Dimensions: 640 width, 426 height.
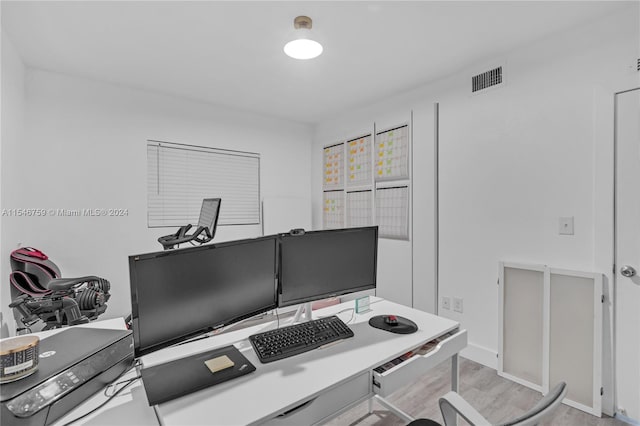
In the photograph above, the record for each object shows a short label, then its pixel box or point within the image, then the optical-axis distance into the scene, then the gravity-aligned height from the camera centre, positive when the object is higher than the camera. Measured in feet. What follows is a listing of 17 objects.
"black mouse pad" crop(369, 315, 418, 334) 5.14 -2.02
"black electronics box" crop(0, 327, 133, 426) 2.81 -1.74
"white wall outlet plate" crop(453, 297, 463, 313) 9.75 -3.09
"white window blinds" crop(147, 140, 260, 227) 11.66 +1.04
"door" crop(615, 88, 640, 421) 6.56 -1.00
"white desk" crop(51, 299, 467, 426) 3.18 -2.07
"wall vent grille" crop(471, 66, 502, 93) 8.84 +3.69
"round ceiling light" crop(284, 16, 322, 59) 6.98 +3.84
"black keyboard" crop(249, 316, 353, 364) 4.28 -1.95
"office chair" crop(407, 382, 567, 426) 2.50 -2.16
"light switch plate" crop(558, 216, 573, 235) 7.50 -0.50
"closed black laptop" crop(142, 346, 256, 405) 3.38 -1.98
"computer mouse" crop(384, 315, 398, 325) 5.37 -1.97
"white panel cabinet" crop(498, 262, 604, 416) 7.00 -3.07
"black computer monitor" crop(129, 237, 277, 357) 3.52 -1.04
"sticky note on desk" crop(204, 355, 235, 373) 3.80 -1.94
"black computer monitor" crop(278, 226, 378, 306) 5.02 -0.97
